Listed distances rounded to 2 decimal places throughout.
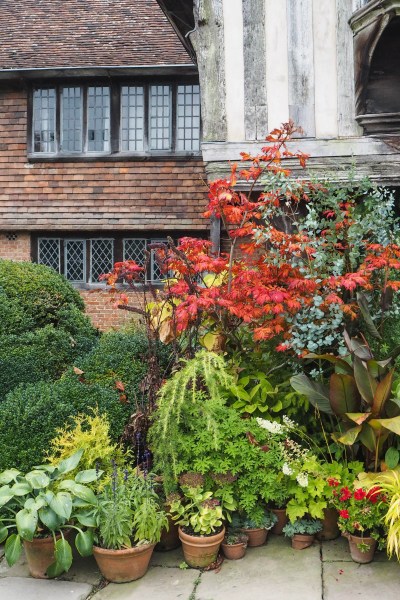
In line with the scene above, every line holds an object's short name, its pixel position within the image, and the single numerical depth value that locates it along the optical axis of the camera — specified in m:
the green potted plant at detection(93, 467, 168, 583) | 4.29
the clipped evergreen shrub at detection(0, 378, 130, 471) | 4.87
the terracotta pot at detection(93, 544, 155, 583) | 4.27
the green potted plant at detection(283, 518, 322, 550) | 4.69
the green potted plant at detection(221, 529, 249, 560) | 4.59
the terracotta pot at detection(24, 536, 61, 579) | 4.37
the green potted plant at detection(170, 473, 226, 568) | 4.45
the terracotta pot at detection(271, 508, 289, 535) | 4.88
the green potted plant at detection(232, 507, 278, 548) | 4.71
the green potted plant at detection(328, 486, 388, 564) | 4.39
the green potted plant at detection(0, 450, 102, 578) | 4.16
